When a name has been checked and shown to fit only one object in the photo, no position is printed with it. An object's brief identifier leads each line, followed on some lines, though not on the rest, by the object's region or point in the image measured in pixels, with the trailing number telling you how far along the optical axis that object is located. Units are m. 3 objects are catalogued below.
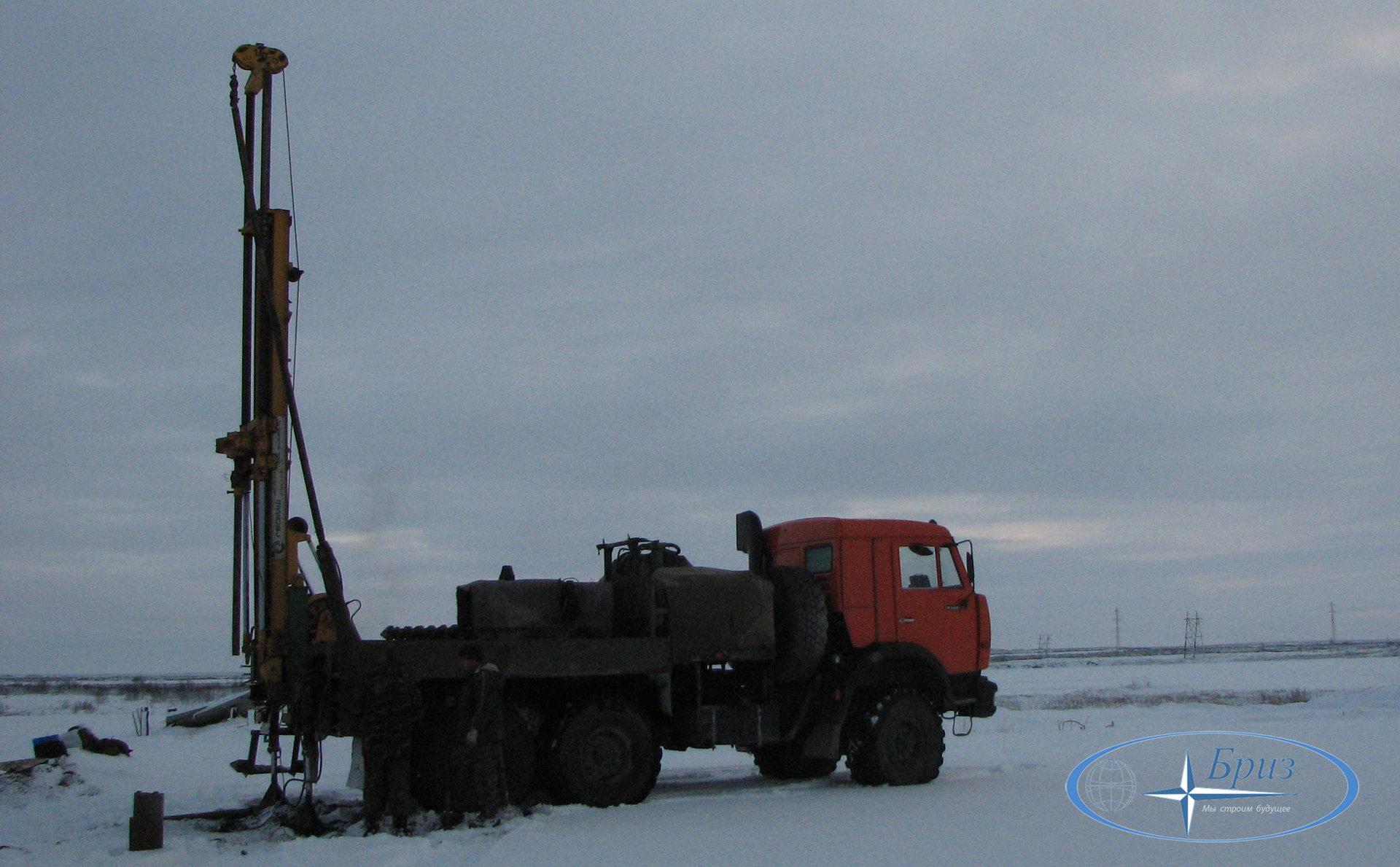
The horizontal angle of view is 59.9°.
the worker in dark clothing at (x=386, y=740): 11.21
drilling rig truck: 11.94
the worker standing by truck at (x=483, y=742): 11.47
